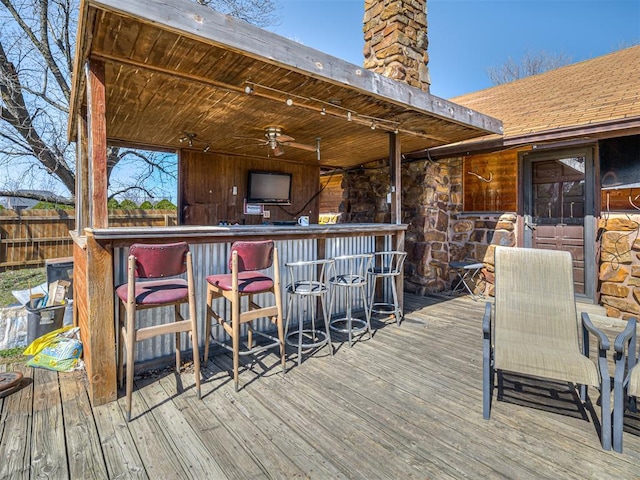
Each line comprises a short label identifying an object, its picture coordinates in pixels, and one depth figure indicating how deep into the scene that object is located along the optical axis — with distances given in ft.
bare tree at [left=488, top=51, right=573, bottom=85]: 43.70
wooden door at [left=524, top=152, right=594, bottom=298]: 15.60
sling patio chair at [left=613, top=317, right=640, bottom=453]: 6.22
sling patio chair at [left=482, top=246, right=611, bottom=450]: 6.61
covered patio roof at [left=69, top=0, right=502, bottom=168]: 7.15
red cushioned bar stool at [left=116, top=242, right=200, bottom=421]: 7.41
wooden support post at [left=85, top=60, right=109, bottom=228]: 7.84
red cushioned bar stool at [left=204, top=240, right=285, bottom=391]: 8.59
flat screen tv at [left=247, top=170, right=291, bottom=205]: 22.52
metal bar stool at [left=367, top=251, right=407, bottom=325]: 13.08
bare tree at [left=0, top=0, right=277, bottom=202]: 25.25
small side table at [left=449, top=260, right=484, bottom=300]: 17.74
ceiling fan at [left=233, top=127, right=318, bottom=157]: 15.46
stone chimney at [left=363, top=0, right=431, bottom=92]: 17.16
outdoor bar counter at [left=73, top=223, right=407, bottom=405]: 7.84
